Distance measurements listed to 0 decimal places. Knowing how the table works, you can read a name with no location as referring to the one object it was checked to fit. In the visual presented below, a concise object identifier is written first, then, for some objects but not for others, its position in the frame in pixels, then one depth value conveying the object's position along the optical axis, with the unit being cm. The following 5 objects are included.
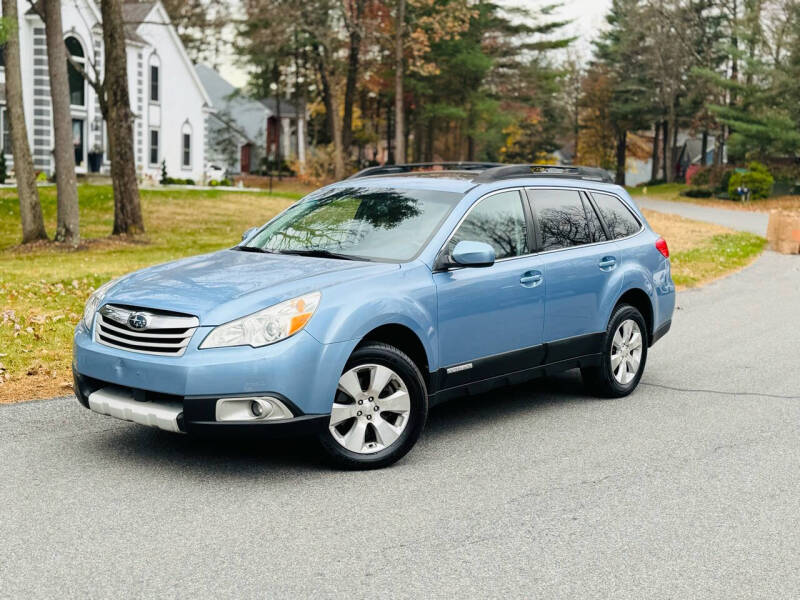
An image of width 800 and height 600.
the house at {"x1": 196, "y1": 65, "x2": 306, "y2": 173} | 7038
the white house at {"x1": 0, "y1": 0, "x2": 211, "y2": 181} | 4006
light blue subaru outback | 564
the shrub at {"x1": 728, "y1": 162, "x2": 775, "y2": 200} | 5297
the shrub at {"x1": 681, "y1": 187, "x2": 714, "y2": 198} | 5700
